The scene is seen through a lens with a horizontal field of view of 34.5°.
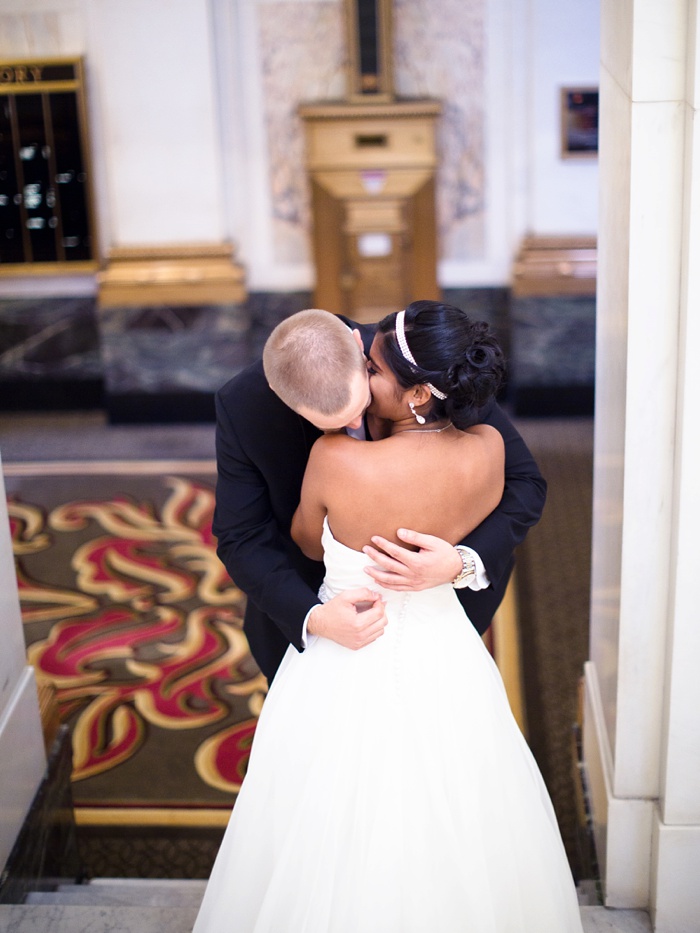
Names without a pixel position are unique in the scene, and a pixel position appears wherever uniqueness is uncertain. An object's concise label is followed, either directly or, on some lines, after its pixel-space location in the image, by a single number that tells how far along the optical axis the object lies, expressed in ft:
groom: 6.25
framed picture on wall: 21.25
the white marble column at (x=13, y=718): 8.91
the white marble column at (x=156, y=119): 21.08
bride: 6.64
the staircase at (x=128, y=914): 8.38
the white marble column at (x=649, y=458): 7.07
